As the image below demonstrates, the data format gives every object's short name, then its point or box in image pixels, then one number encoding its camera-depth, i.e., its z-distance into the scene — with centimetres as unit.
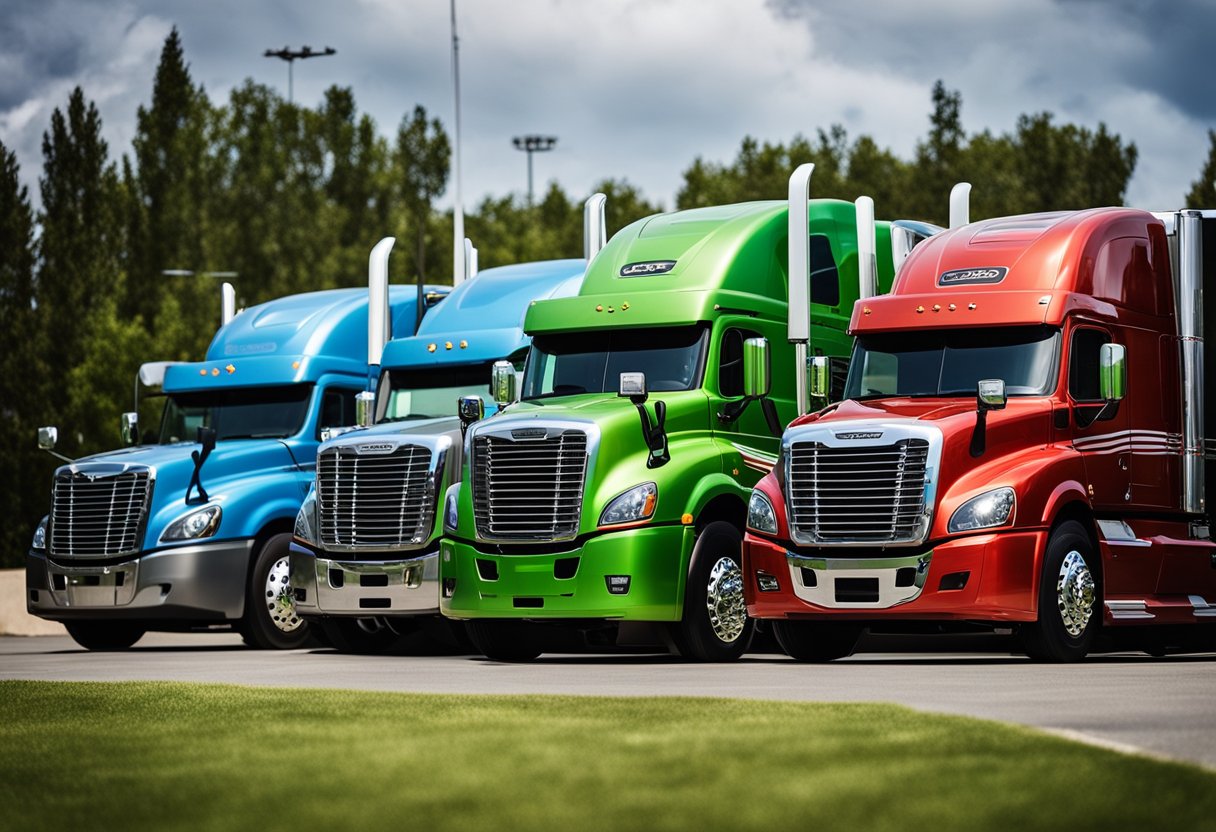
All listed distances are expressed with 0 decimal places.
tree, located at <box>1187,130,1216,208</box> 7725
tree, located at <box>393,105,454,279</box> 8662
